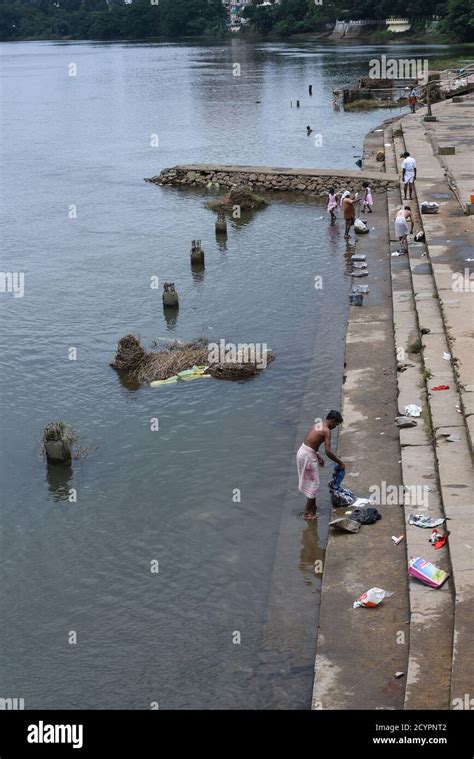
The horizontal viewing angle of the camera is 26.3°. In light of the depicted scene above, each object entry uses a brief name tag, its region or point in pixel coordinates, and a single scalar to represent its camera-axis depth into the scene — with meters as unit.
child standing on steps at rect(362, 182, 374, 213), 30.63
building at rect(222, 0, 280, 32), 170.02
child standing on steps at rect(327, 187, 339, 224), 30.94
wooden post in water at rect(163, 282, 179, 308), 23.30
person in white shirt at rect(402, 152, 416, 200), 29.75
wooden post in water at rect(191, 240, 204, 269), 27.16
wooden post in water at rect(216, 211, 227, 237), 30.86
